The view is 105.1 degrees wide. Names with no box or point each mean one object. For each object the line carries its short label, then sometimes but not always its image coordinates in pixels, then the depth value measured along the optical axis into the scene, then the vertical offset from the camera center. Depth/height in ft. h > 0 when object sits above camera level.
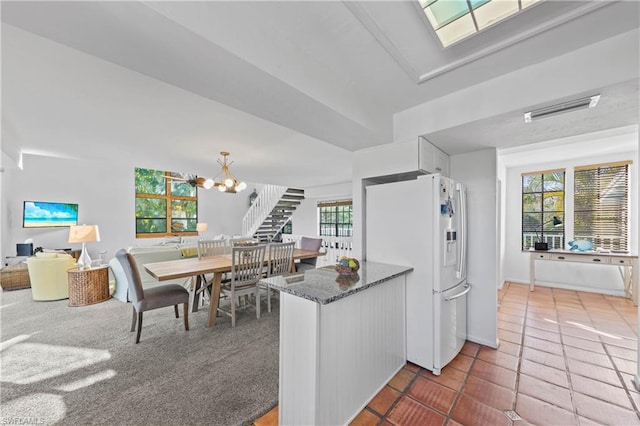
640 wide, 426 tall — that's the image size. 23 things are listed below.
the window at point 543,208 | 15.61 +0.37
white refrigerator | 6.86 -1.20
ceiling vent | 5.21 +2.40
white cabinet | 7.59 +1.82
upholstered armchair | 12.74 -3.44
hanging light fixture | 14.64 +1.78
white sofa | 12.84 -2.66
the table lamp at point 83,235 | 12.41 -1.19
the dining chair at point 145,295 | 8.54 -3.09
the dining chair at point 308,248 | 15.96 -2.47
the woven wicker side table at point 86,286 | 12.26 -3.80
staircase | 25.64 +0.19
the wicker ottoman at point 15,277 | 14.80 -4.01
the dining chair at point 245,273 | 10.23 -2.66
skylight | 4.14 +3.54
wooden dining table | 8.98 -2.26
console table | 12.58 -2.51
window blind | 13.73 +0.53
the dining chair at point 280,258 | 12.21 -2.30
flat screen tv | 18.12 -0.16
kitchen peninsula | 4.69 -2.80
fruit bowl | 6.64 -1.46
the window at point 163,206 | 24.62 +0.73
